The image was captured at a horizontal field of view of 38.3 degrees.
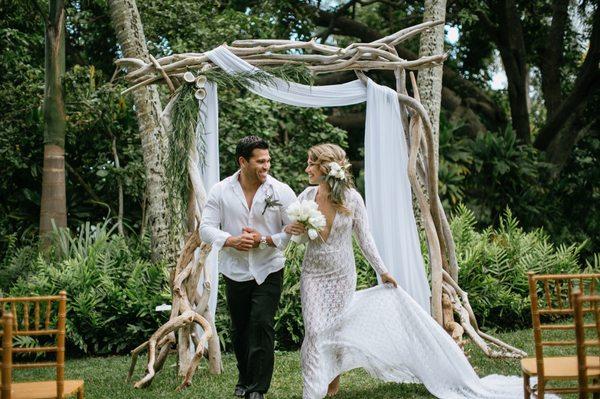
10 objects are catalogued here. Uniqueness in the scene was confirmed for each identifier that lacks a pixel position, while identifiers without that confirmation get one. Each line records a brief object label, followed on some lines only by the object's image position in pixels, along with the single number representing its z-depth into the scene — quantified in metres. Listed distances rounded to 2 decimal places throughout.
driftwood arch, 7.08
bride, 5.82
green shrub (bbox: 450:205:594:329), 9.59
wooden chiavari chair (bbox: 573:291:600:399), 3.83
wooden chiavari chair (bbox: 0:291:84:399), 3.83
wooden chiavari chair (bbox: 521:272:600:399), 4.32
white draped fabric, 7.19
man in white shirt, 5.65
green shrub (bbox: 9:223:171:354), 8.85
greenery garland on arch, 6.99
